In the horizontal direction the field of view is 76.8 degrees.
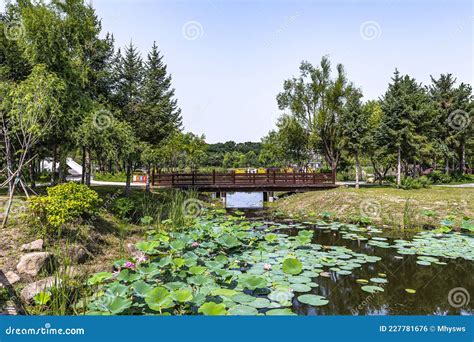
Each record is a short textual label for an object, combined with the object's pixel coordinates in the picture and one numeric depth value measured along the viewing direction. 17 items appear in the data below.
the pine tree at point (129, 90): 15.98
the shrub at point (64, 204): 7.01
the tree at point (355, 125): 19.09
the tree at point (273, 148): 34.60
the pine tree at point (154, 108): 16.53
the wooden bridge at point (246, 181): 20.27
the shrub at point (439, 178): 23.47
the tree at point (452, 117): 25.77
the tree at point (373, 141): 19.16
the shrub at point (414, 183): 17.56
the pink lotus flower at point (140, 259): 5.88
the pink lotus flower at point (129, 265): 5.48
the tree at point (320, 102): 24.52
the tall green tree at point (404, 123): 18.34
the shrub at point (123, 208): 10.52
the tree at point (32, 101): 7.63
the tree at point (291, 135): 26.56
